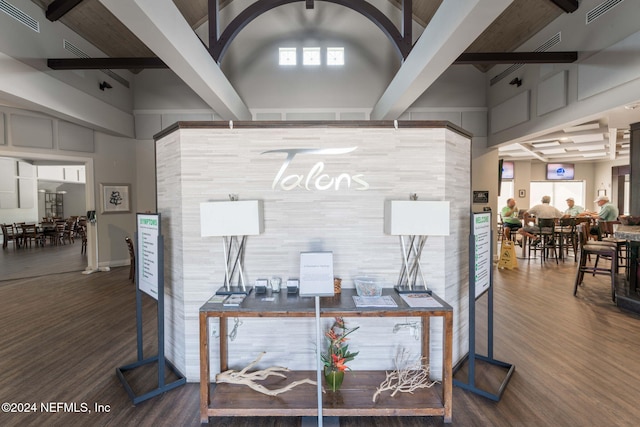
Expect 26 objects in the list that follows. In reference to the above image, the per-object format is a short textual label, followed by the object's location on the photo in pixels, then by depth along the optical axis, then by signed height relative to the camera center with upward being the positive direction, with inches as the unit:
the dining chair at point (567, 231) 268.7 -25.3
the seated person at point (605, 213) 274.2 -9.4
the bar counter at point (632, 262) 156.8 -31.1
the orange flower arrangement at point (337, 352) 83.0 -42.0
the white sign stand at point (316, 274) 80.1 -19.0
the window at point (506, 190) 492.4 +21.9
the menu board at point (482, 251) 96.7 -16.1
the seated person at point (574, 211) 363.6 -9.9
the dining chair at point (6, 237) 355.6 -34.9
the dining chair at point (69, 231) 400.1 -32.0
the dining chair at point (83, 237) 339.0 -35.0
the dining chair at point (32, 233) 363.3 -32.0
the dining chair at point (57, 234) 386.6 -34.8
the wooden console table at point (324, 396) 76.3 -51.8
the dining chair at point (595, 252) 170.8 -30.0
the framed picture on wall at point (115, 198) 260.2 +7.7
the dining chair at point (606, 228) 267.7 -22.4
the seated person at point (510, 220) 275.9 -15.8
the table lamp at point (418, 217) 82.4 -3.6
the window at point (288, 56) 276.4 +136.6
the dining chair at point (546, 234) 260.8 -27.7
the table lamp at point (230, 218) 81.7 -3.4
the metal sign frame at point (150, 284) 91.4 -25.1
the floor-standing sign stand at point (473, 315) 91.6 -36.0
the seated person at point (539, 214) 277.6 -10.4
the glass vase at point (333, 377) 83.7 -48.0
